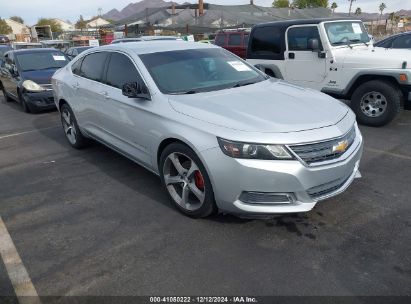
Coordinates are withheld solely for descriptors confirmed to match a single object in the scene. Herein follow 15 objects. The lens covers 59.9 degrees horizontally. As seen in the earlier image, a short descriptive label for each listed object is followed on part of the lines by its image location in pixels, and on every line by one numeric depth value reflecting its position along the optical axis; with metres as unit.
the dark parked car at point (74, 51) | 15.59
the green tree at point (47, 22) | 95.19
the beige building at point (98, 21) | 119.34
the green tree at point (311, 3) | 59.24
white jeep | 6.11
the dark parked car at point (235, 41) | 14.13
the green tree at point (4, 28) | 84.13
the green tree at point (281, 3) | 68.67
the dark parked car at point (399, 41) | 9.37
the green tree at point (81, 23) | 95.31
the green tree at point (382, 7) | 114.31
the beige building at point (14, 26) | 96.91
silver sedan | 2.88
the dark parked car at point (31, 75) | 8.70
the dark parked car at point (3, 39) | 37.98
